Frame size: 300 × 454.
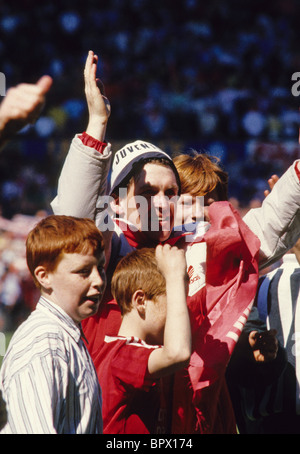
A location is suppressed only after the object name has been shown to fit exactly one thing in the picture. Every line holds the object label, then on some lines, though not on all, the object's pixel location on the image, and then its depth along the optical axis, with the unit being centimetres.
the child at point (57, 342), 346
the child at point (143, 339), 401
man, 434
